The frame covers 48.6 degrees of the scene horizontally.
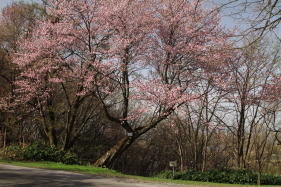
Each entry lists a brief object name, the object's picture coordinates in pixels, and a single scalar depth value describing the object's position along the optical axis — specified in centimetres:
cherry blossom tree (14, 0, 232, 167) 1908
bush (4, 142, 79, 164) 2027
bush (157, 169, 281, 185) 1869
